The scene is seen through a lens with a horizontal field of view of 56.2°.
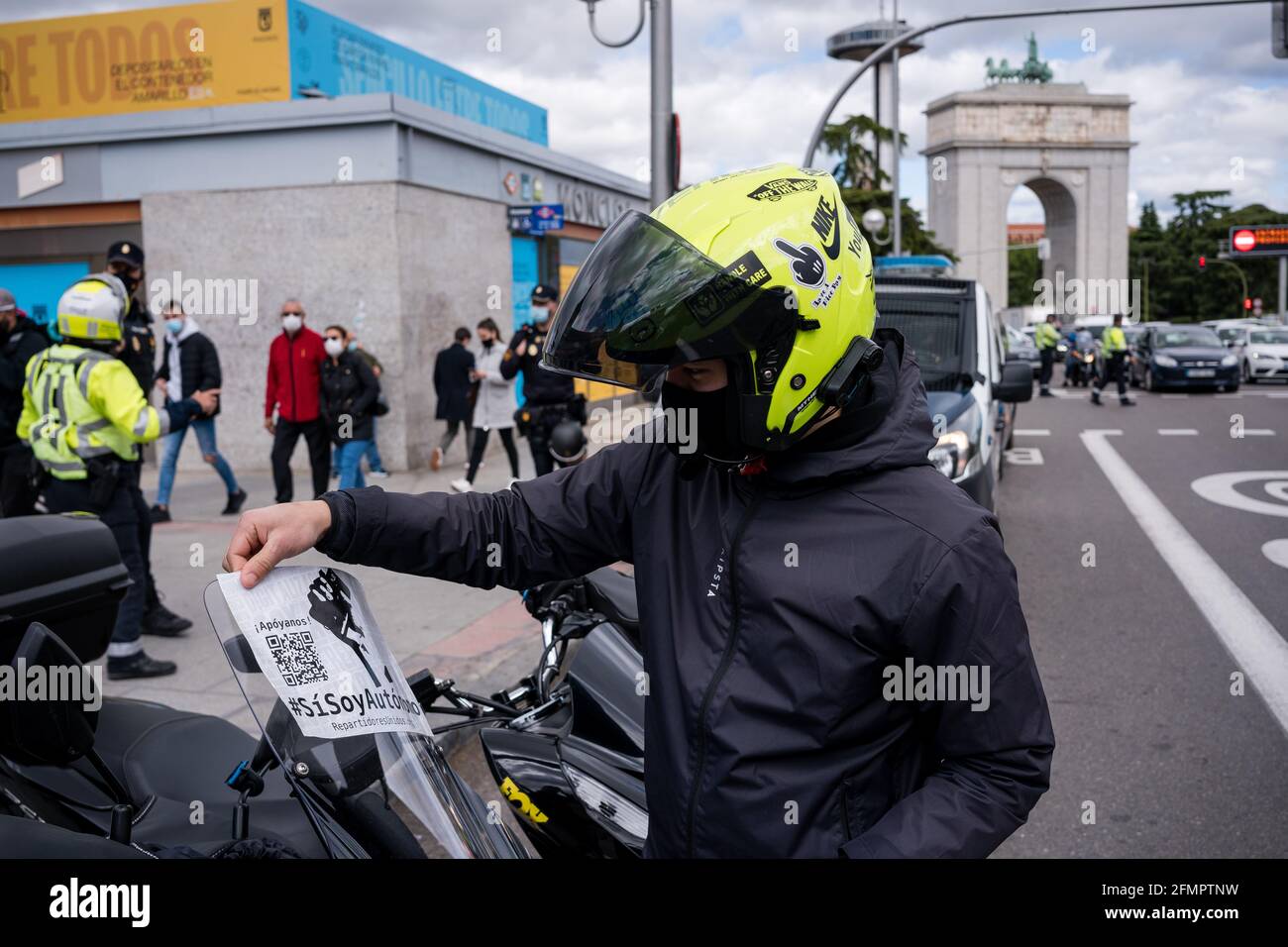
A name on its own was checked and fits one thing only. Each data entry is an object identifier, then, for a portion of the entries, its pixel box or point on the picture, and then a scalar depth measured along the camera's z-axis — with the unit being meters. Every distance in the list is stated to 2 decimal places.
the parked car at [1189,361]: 25.66
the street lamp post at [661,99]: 9.34
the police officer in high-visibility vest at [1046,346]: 29.72
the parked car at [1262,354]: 29.20
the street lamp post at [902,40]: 13.57
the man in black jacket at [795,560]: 1.59
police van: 7.70
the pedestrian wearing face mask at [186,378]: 10.32
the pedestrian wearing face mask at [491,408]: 11.46
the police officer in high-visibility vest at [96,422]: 5.59
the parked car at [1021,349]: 29.88
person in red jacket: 10.57
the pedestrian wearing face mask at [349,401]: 10.38
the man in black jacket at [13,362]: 7.62
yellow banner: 15.48
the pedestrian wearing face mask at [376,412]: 10.63
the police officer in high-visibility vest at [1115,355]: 22.75
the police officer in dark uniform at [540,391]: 9.66
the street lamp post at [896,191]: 24.34
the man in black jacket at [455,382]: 13.02
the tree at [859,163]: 26.17
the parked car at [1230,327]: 35.92
